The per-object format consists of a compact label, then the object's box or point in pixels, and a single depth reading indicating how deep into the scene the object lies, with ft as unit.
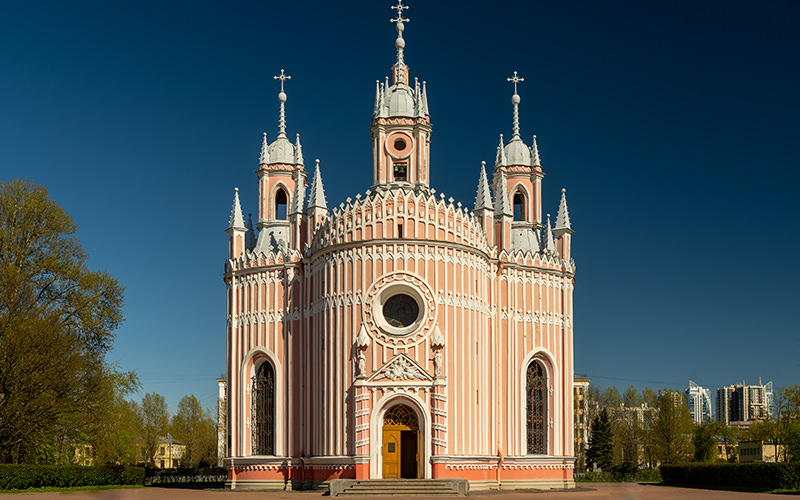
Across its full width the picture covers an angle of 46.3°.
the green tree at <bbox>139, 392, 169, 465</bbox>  338.66
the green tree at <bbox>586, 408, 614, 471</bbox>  269.23
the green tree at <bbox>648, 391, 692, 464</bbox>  272.51
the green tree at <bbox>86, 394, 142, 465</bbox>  165.58
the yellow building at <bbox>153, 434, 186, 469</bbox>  406.82
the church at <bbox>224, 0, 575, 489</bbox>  151.94
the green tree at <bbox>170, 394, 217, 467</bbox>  339.36
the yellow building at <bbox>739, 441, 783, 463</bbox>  387.75
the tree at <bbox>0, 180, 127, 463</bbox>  151.23
